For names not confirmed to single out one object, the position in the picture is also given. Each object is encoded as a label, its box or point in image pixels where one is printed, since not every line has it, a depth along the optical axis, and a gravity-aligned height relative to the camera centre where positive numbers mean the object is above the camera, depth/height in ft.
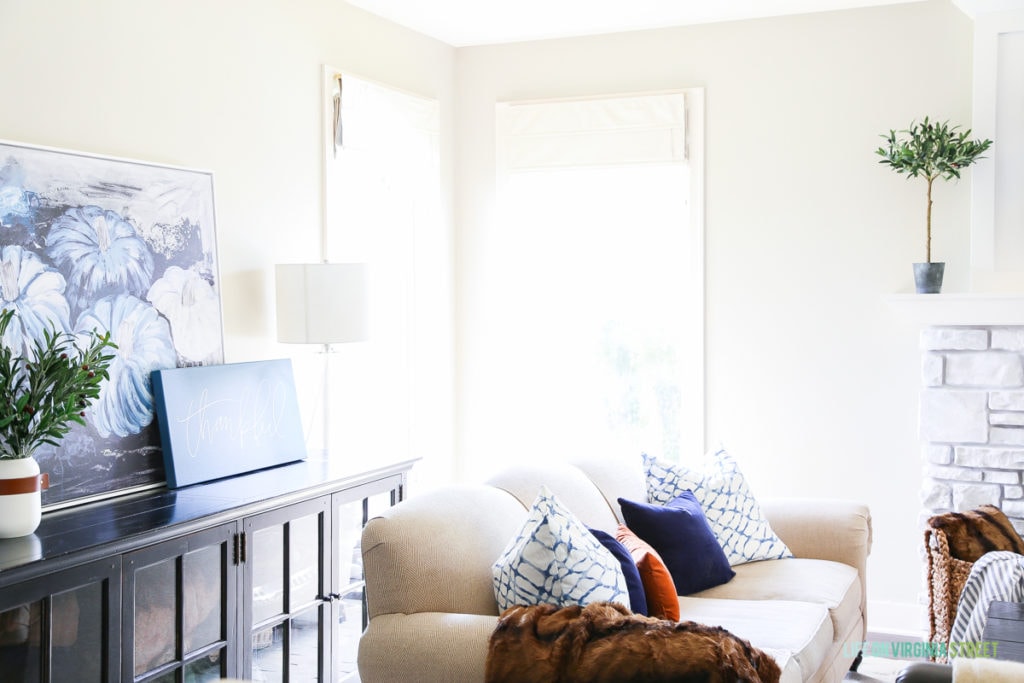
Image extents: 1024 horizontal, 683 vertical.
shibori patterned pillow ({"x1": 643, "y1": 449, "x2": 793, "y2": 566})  11.68 -2.35
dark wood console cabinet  7.25 -2.29
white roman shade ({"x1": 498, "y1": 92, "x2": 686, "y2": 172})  15.74 +2.64
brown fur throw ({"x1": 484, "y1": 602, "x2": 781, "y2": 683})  6.32 -2.23
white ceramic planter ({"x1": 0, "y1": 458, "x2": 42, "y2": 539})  7.71 -1.51
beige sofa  7.63 -2.47
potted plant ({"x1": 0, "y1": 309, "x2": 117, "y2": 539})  7.77 -0.82
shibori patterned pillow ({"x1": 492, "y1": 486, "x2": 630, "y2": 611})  7.73 -2.04
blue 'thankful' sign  10.30 -1.25
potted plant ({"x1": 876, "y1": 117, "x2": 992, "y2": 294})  13.61 +1.89
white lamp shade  11.73 +0.01
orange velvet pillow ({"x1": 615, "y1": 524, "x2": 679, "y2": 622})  8.96 -2.52
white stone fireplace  13.61 -1.62
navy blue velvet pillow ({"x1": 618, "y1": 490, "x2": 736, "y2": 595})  10.61 -2.52
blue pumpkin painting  9.07 +0.25
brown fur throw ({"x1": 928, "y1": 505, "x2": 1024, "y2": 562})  10.93 -2.53
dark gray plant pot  13.91 +0.28
